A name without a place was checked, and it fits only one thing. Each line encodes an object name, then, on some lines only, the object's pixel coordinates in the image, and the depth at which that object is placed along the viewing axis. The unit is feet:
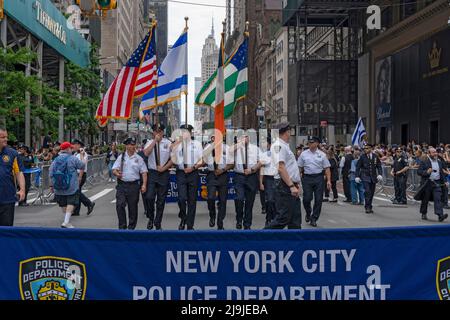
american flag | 49.16
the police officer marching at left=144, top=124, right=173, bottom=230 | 40.63
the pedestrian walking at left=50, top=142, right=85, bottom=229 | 41.14
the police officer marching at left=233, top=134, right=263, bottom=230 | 41.57
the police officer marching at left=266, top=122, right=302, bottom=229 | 31.32
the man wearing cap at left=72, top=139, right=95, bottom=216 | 53.78
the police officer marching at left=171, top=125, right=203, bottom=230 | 39.60
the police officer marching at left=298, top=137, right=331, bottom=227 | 44.11
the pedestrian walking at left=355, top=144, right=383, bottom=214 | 56.85
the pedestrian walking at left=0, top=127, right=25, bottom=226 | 28.94
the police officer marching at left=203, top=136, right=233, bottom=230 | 41.55
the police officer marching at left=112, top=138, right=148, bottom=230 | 38.37
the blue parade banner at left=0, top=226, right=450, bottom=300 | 18.06
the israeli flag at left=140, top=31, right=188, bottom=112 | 49.01
